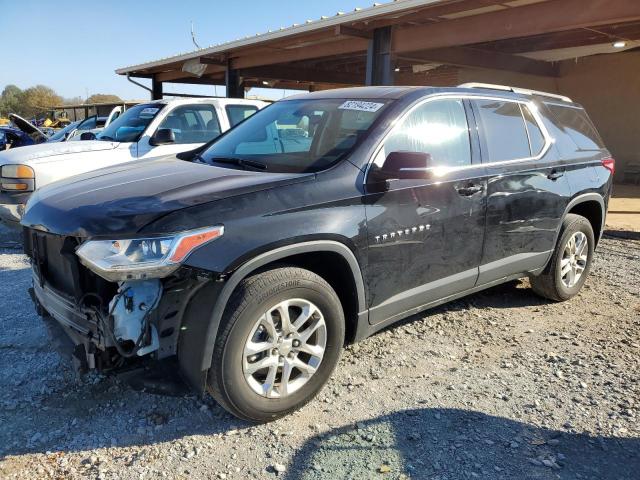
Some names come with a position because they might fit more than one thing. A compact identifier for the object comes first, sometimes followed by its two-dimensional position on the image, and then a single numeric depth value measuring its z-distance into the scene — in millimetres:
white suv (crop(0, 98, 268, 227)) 6070
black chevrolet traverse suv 2533
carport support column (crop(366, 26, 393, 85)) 9852
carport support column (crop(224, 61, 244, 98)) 15281
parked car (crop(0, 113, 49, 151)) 14312
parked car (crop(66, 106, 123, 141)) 14421
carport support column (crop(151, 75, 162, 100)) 19781
